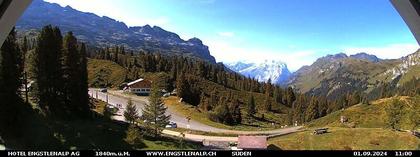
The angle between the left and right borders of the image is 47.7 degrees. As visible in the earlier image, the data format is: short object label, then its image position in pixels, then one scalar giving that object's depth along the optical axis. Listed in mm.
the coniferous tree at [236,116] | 109831
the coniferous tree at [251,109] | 135250
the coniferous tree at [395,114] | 84000
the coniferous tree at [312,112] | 134250
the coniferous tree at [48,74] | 50875
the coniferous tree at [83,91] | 54188
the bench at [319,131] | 78938
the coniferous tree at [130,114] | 61188
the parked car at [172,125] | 78650
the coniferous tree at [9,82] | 42500
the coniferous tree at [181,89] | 126188
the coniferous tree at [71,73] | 53531
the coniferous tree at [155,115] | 58344
